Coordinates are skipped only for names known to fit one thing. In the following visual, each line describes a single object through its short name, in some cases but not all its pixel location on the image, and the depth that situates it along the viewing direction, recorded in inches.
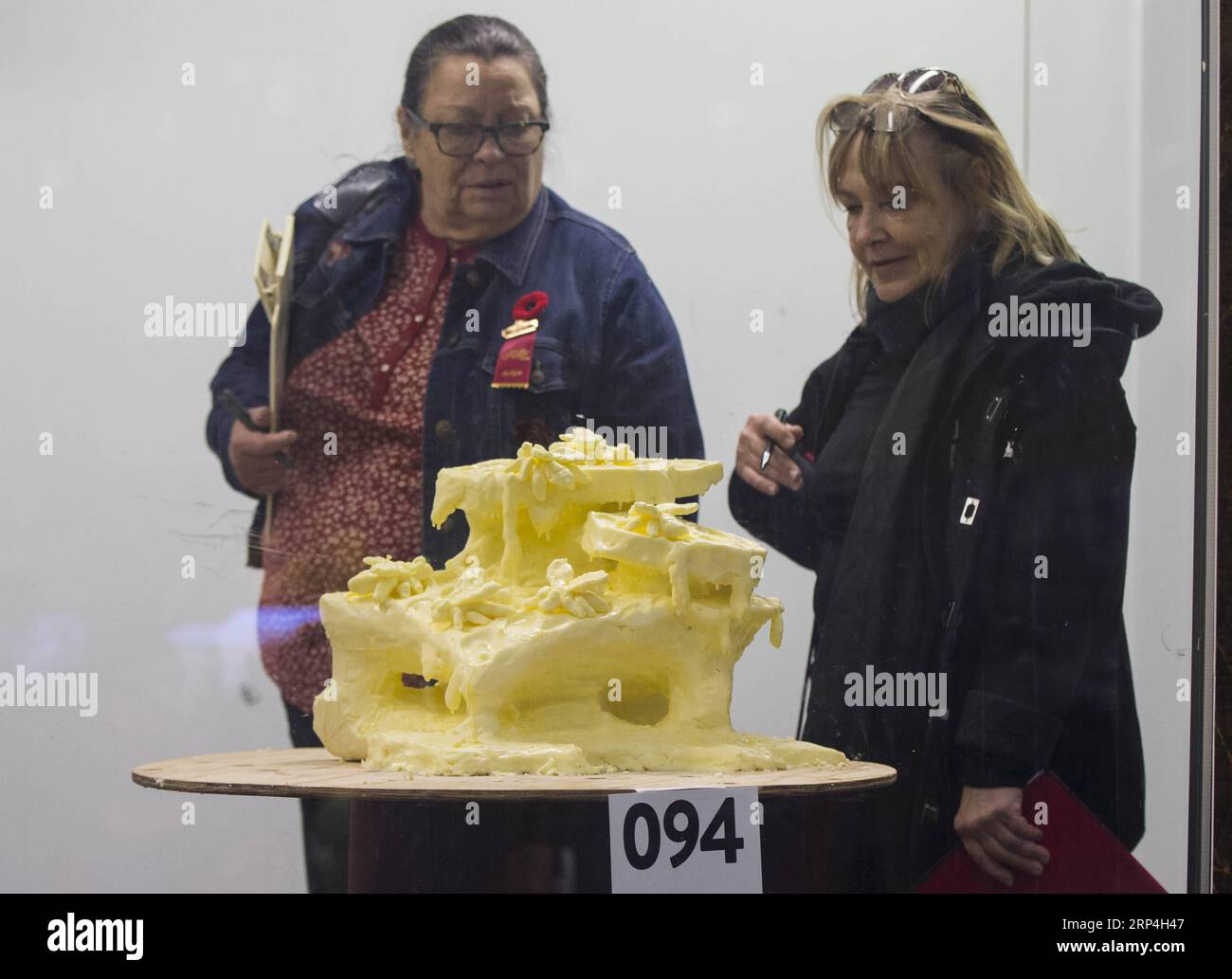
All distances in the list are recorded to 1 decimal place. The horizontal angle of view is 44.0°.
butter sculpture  84.4
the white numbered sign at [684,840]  77.2
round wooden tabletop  75.5
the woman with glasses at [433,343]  102.5
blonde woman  99.5
